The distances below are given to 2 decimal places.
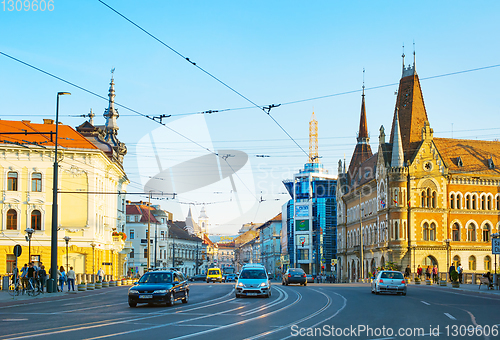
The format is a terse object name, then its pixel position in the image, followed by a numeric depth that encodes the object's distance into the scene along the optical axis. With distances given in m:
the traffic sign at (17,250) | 30.53
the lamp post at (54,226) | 33.41
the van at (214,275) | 68.75
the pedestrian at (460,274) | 51.22
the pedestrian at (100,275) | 49.68
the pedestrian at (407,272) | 60.96
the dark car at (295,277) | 49.35
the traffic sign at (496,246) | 38.69
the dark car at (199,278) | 91.60
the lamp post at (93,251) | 55.93
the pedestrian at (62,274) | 40.73
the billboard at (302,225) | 134.57
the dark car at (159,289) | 22.95
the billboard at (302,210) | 135.00
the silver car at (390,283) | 33.91
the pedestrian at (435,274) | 56.31
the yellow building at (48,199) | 54.12
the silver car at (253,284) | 28.95
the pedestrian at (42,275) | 35.38
